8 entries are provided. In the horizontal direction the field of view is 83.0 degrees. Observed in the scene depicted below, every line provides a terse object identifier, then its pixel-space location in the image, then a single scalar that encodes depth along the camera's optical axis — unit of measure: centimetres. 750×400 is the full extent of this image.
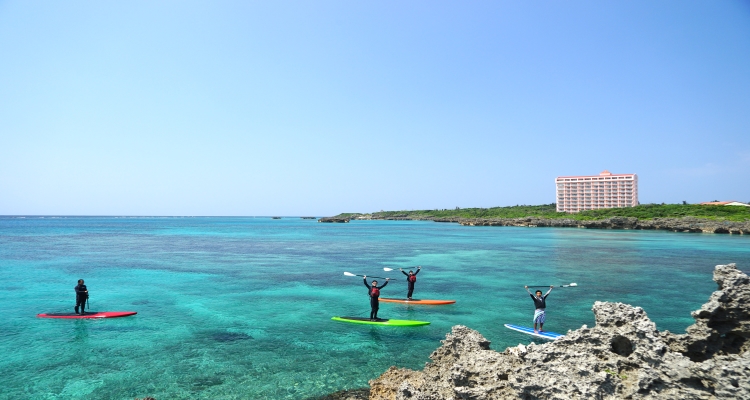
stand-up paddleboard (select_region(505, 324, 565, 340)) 1611
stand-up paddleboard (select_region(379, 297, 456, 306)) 2364
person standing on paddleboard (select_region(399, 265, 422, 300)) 2444
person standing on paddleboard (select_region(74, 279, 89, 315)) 2075
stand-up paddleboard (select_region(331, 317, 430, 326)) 1880
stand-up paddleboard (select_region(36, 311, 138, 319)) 2056
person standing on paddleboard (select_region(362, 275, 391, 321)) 1930
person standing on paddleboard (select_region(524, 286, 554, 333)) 1664
